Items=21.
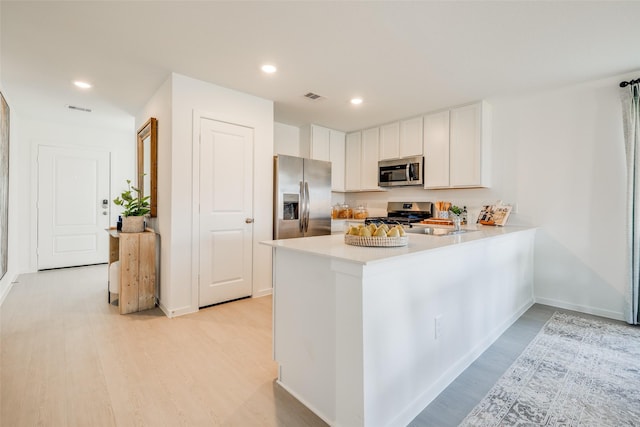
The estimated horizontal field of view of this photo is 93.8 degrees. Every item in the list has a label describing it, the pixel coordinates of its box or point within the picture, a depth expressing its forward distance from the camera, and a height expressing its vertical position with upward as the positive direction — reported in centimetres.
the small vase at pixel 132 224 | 316 -16
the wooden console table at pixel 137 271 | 300 -63
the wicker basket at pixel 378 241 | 161 -16
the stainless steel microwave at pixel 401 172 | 419 +58
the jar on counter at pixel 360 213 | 505 -3
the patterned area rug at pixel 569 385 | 156 -106
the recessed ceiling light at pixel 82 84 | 326 +138
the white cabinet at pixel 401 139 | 423 +107
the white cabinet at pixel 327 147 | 475 +104
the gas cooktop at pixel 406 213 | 442 -3
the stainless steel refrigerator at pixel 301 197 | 373 +17
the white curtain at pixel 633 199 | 275 +13
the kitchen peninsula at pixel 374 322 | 133 -59
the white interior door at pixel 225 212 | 318 -2
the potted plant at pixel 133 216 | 316 -7
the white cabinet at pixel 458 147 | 367 +84
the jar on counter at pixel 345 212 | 518 -3
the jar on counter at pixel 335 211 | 528 +0
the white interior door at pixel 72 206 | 488 +4
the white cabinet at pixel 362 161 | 480 +84
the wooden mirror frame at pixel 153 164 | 338 +51
